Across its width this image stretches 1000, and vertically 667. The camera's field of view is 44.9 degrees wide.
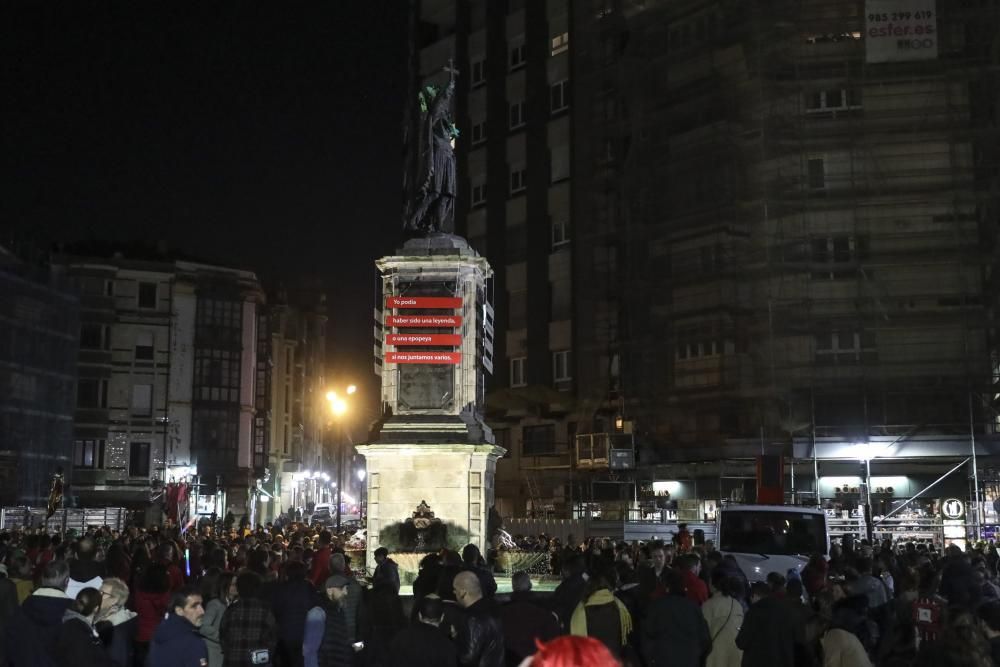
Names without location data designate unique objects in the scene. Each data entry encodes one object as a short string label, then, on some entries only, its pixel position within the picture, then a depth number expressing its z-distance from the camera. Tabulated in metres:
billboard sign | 35.62
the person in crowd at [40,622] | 9.59
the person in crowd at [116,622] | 10.27
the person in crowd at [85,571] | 13.13
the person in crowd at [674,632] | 10.96
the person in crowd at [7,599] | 11.06
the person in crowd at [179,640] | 9.21
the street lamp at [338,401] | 33.53
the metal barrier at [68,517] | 43.31
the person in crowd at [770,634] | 10.76
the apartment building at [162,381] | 65.94
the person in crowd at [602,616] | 11.06
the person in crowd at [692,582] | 13.75
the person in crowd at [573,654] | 4.11
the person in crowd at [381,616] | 10.81
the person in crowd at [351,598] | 12.16
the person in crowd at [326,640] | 10.77
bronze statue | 24.95
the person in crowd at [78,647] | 8.96
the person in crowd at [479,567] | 12.14
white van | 23.59
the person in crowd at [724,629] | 11.77
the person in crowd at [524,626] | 9.76
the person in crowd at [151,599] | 12.05
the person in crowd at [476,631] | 8.95
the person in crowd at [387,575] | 11.35
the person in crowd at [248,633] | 10.35
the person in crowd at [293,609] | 11.66
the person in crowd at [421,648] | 8.20
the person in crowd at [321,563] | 16.41
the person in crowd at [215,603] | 11.22
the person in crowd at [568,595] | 11.41
